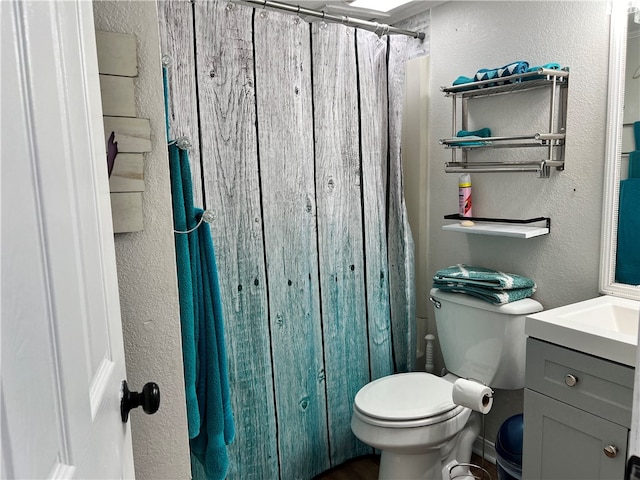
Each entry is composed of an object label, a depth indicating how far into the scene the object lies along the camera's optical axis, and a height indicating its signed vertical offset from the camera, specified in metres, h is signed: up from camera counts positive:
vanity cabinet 1.31 -0.68
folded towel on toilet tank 1.87 -0.42
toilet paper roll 1.69 -0.76
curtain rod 1.82 +0.65
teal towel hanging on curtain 1.18 -0.37
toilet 1.77 -0.83
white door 0.37 -0.06
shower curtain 1.72 -0.12
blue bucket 1.75 -1.00
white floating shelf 1.86 -0.22
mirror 1.63 +0.09
